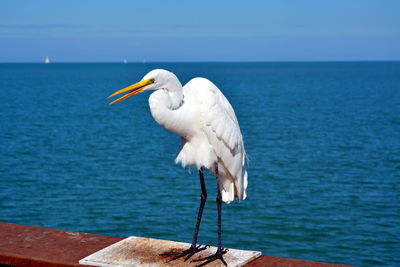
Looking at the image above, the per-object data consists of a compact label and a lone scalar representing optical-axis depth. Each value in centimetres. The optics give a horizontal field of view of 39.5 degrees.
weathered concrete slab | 396
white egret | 433
